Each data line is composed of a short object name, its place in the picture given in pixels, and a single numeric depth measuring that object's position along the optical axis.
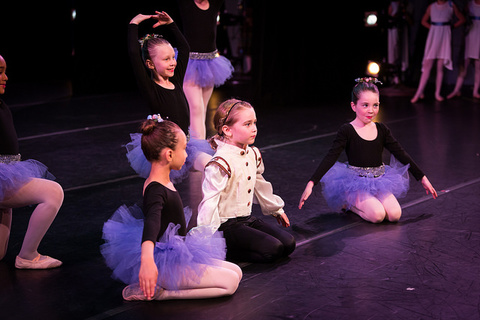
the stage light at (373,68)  15.83
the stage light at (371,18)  16.14
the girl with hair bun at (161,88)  6.66
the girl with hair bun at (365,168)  7.03
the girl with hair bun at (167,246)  4.95
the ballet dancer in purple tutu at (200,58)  8.74
